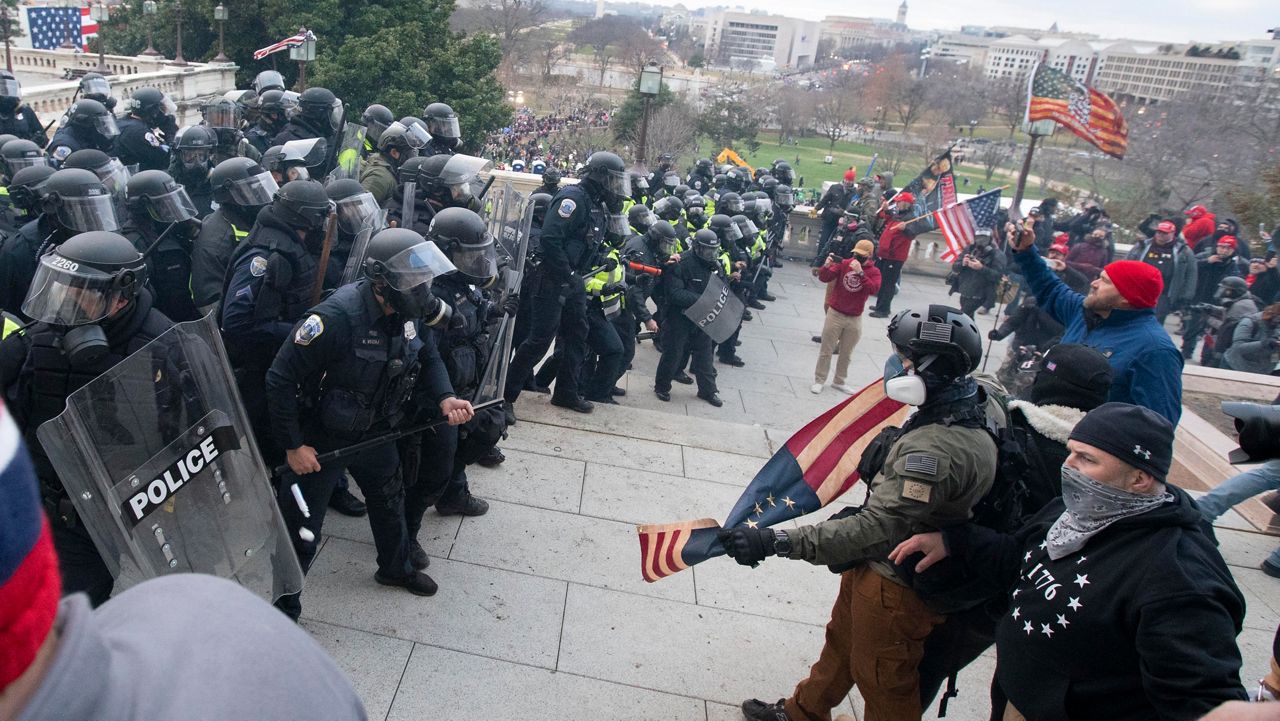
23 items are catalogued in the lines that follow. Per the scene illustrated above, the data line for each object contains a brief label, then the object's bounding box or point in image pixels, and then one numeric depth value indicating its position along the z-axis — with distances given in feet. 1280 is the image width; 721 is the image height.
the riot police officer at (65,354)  10.59
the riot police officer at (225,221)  16.48
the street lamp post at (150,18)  83.71
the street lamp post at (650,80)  53.72
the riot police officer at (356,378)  12.81
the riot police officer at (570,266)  23.50
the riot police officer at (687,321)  28.81
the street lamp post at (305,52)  48.62
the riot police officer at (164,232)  16.88
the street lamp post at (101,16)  78.59
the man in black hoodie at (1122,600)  7.23
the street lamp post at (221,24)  75.41
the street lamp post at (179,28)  78.88
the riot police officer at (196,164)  23.66
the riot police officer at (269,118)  30.42
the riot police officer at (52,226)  15.69
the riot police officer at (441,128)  28.81
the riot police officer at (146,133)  28.60
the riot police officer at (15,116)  31.76
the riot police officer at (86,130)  27.55
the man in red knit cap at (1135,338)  14.69
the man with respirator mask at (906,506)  9.81
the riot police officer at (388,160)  25.07
